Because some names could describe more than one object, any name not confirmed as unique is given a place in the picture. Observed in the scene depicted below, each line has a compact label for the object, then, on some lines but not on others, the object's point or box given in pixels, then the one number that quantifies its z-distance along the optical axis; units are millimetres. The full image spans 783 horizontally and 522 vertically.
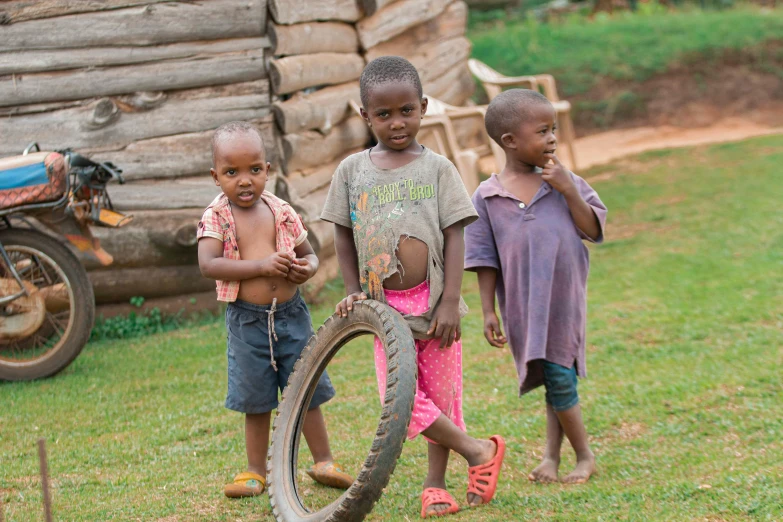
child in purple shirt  7496
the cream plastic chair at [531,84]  22250
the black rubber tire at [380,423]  6059
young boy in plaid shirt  7258
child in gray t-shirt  6777
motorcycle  10906
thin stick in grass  3772
